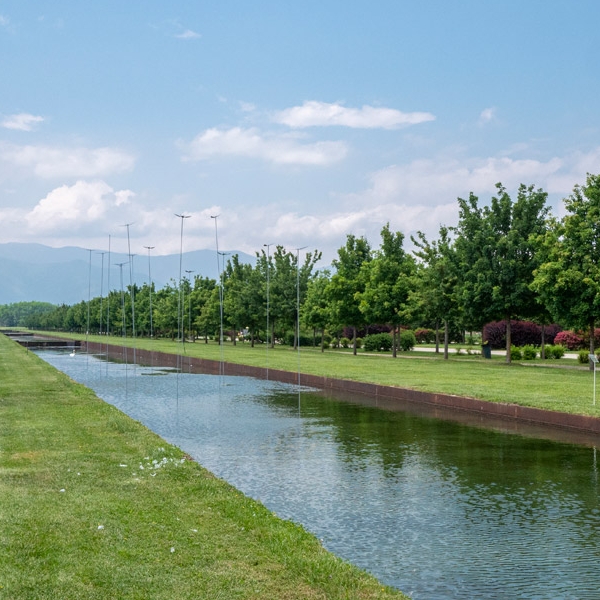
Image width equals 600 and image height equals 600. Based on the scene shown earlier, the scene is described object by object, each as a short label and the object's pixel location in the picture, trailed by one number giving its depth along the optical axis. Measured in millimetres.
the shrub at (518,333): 64250
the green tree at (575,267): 34688
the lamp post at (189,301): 95112
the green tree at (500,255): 41281
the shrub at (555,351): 51281
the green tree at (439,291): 47531
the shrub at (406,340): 67500
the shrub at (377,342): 68562
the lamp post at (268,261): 69381
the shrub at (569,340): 61219
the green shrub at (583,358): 44906
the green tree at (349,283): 57812
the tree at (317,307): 64812
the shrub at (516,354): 47812
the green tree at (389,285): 52344
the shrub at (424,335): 89250
